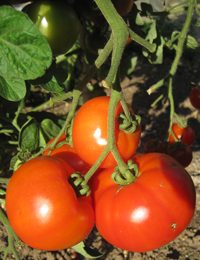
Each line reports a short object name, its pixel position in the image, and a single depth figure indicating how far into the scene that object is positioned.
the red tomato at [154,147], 0.32
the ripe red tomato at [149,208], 0.19
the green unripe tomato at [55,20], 0.21
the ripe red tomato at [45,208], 0.18
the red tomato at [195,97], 0.45
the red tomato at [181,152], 0.31
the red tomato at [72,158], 0.23
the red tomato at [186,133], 0.41
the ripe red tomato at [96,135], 0.21
